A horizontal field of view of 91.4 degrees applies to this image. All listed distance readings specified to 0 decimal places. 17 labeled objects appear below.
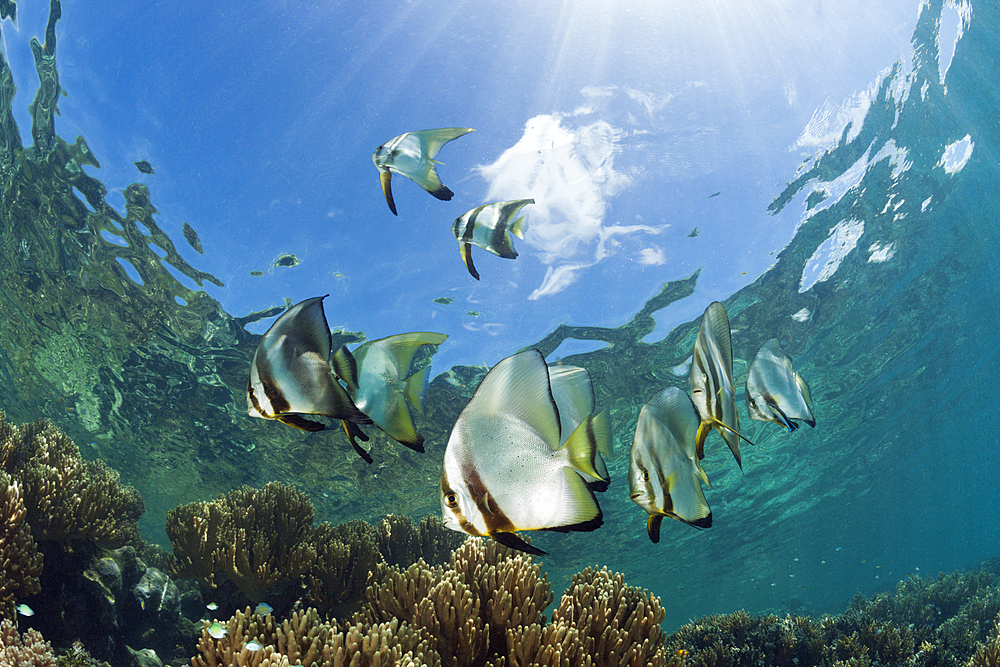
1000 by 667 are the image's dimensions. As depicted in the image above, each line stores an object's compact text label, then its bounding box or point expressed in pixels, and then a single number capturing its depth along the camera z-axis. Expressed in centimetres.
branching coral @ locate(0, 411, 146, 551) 536
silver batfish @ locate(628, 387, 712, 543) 195
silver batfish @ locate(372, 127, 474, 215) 324
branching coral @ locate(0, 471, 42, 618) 452
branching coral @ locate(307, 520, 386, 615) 532
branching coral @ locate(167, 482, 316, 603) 534
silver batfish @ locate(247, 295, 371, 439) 188
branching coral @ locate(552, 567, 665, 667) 325
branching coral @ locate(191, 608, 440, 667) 288
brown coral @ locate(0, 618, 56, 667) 345
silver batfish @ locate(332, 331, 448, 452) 208
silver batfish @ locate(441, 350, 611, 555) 137
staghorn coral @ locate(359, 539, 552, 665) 336
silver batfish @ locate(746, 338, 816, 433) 244
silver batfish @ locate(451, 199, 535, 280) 336
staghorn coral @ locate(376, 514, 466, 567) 638
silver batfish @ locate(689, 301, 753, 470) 192
